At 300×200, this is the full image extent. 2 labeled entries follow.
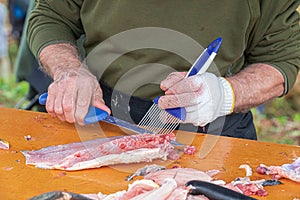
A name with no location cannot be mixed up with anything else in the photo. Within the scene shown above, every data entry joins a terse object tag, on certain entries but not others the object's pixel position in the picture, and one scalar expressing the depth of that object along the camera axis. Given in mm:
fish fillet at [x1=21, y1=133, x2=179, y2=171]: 1188
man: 1400
